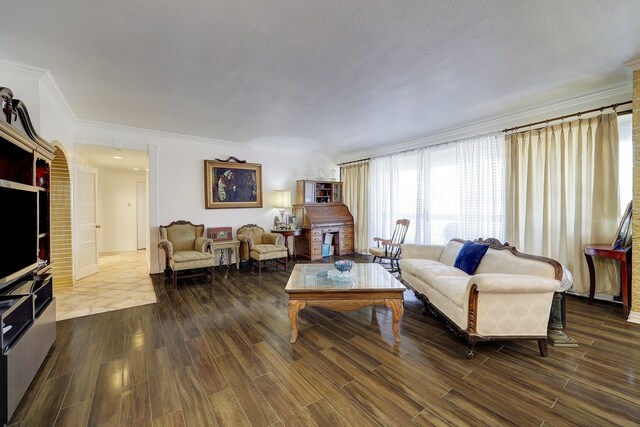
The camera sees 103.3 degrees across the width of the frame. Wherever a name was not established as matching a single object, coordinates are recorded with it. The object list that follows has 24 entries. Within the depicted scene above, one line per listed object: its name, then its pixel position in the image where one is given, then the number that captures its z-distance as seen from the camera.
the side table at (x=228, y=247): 4.80
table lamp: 5.77
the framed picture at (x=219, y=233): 5.09
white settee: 1.96
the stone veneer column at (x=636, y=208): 2.58
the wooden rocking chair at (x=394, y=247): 4.70
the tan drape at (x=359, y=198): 6.29
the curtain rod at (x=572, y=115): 3.03
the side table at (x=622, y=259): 2.72
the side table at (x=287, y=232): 5.39
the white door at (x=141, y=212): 7.61
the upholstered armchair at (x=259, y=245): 4.65
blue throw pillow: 2.88
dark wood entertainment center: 1.49
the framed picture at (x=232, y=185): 5.11
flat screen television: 1.71
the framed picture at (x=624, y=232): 2.87
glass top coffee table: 2.28
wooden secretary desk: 5.82
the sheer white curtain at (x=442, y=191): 4.11
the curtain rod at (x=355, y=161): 6.24
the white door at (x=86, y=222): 4.24
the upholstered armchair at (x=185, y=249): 3.95
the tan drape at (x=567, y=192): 3.10
